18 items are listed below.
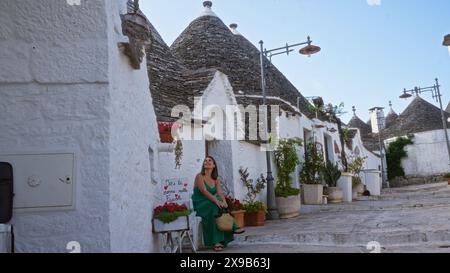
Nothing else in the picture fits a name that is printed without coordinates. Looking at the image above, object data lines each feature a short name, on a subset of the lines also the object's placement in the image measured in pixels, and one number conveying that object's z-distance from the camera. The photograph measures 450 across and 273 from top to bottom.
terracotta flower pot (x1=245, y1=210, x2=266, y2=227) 7.62
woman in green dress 4.99
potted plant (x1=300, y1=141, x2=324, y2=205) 10.95
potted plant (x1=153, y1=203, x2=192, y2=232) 4.31
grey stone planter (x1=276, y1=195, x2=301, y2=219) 9.10
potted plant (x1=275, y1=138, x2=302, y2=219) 9.12
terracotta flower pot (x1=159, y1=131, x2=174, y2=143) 5.11
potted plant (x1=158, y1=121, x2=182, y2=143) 5.12
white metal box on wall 2.63
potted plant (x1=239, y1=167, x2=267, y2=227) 7.60
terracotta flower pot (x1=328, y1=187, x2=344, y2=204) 12.09
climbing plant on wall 28.06
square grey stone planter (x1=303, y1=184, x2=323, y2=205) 10.91
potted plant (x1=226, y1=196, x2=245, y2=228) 6.58
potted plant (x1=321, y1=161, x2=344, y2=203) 12.10
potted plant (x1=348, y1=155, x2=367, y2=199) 14.91
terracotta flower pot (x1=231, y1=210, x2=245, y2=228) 6.67
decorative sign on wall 5.04
